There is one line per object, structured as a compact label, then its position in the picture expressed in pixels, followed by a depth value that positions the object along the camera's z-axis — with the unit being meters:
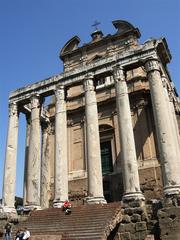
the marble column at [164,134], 15.55
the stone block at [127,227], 14.47
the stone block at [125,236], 14.16
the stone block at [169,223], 13.25
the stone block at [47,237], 12.88
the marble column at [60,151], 18.34
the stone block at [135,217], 14.65
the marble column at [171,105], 19.42
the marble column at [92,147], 17.23
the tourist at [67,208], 16.00
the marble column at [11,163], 19.59
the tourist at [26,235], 13.23
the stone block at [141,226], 14.32
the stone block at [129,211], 15.05
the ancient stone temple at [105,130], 17.08
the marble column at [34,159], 19.19
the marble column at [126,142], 16.19
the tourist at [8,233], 14.58
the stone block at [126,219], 14.75
